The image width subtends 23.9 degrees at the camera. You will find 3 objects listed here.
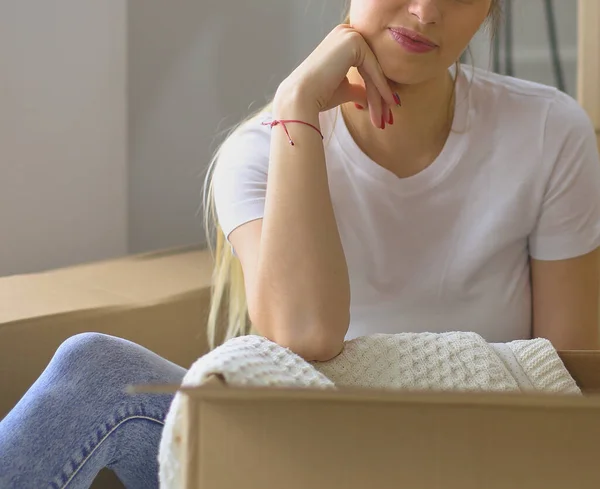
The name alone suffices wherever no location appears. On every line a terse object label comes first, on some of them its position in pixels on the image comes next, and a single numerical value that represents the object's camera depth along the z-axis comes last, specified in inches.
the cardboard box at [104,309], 60.5
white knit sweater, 44.8
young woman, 55.1
